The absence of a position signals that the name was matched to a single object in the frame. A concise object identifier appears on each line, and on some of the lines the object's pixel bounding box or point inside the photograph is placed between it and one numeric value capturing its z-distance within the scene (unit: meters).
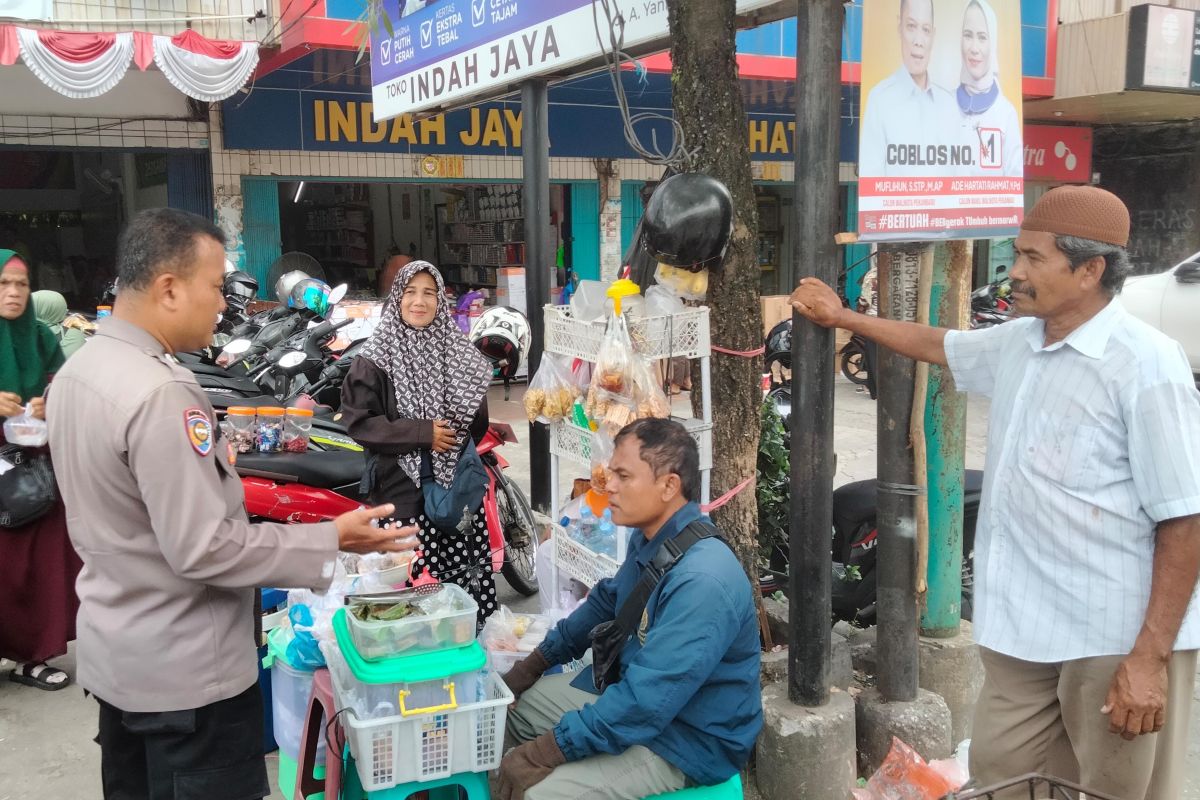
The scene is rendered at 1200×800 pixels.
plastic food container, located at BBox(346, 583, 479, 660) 2.42
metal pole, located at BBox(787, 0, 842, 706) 2.66
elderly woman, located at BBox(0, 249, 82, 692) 3.85
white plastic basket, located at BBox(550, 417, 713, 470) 3.12
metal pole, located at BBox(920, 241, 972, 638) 3.34
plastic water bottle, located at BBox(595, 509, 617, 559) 3.37
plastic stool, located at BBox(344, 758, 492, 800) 2.42
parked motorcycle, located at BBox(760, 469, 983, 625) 4.14
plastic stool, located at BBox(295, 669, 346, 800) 2.71
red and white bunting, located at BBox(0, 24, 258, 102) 7.43
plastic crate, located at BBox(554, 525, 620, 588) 3.21
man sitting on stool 2.26
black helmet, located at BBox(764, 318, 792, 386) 9.88
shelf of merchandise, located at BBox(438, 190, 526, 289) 12.11
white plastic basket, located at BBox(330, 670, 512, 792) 2.33
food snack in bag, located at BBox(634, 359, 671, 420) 2.97
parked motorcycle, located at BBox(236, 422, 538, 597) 4.27
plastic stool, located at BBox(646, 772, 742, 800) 2.39
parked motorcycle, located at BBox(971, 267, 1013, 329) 11.76
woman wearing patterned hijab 3.65
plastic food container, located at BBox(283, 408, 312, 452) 4.45
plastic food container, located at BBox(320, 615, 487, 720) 2.35
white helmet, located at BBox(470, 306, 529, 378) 5.47
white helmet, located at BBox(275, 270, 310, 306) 8.77
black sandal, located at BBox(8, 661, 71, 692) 3.93
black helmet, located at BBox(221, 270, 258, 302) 8.25
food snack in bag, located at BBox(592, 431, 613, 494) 3.07
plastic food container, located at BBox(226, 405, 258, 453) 4.37
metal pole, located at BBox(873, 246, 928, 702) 3.15
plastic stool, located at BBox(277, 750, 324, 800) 2.85
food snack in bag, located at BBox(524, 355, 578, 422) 3.34
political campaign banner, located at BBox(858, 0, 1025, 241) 2.69
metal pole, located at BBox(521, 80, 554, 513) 5.38
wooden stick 3.13
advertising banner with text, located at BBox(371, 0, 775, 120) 4.30
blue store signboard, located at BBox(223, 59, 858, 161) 10.07
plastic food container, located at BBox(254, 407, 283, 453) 4.39
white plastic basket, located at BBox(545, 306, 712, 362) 3.04
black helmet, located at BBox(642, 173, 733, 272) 2.90
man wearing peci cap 2.04
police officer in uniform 1.91
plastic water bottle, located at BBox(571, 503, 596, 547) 3.45
